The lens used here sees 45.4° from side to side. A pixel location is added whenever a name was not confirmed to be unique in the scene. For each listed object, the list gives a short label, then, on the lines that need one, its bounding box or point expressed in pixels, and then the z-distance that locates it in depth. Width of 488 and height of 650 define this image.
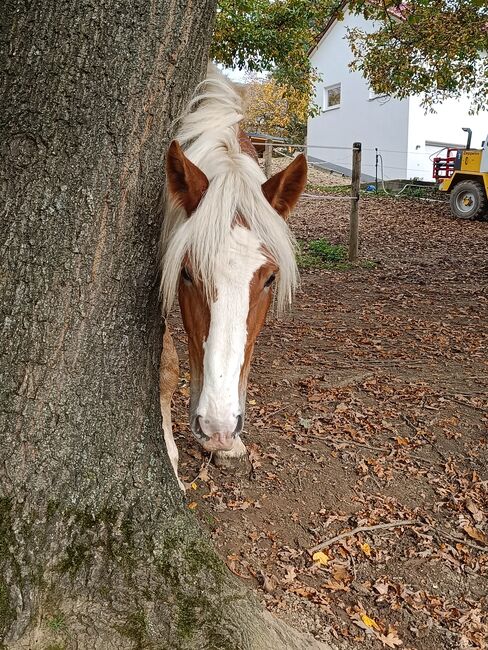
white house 19.17
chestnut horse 2.02
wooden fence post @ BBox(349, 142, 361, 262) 9.05
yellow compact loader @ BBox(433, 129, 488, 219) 13.22
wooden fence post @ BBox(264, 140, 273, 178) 11.48
